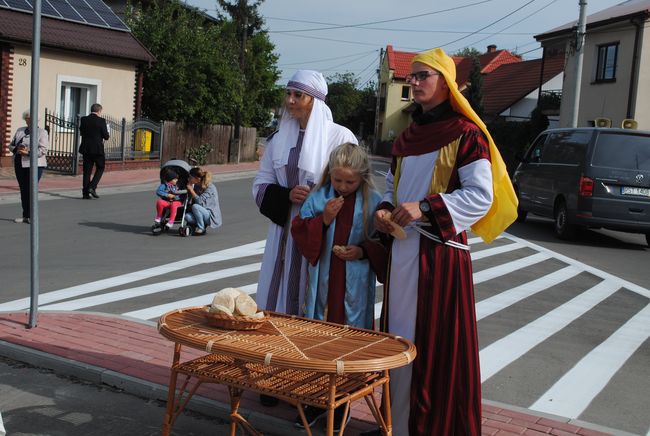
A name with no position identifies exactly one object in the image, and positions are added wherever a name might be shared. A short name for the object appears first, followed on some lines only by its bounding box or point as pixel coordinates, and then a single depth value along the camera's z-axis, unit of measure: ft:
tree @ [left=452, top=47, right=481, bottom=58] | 405.18
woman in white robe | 15.24
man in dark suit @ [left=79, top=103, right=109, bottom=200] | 56.29
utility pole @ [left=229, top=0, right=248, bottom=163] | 116.55
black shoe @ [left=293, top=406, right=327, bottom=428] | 14.70
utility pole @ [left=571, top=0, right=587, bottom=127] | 68.69
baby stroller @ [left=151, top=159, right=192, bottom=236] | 42.65
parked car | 45.19
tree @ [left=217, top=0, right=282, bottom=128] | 130.82
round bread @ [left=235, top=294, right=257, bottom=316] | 12.55
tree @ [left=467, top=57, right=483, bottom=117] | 179.01
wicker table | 11.20
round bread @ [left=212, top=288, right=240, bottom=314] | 12.59
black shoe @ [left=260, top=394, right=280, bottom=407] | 15.75
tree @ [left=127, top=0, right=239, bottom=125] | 98.73
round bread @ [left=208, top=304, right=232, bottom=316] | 12.54
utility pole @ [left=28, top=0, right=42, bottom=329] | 19.43
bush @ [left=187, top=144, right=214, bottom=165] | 100.78
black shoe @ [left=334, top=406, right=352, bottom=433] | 14.83
